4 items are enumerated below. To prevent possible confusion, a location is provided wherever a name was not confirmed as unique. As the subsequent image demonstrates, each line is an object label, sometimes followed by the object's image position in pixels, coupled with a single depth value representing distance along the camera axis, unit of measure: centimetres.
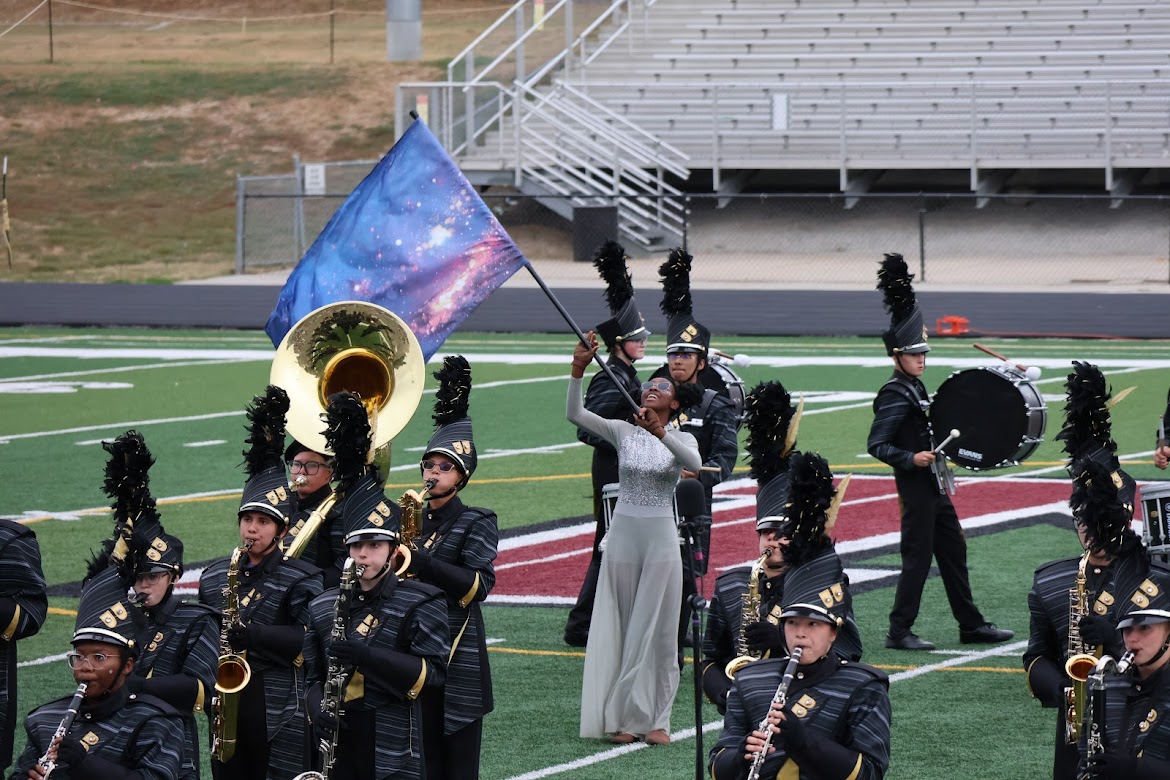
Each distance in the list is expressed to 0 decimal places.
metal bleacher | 6906
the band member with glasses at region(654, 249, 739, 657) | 2137
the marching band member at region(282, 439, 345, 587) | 1731
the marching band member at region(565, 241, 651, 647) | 2244
